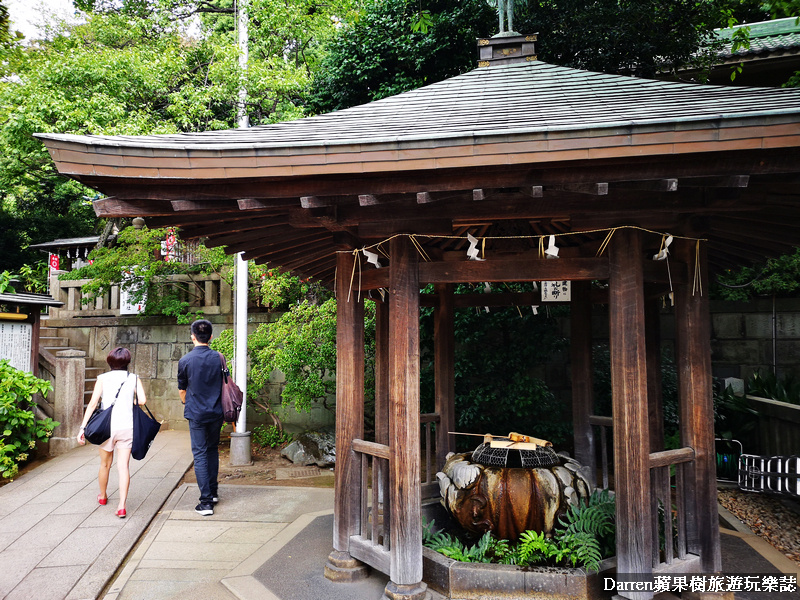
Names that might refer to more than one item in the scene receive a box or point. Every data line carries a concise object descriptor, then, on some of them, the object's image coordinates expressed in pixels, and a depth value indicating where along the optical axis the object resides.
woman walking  5.66
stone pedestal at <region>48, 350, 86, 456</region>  8.90
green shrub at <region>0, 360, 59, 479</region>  7.23
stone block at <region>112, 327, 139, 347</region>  12.11
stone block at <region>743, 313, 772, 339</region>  9.57
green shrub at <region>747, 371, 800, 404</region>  7.91
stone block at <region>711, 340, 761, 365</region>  9.68
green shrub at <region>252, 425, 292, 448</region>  10.18
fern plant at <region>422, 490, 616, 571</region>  4.11
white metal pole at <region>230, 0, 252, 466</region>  8.69
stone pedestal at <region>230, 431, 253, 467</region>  9.01
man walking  5.86
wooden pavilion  3.21
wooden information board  8.16
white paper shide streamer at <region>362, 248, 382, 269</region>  4.42
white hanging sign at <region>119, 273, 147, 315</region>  11.52
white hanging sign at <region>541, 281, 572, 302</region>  6.16
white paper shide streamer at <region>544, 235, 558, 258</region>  3.90
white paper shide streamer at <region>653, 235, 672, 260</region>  4.08
